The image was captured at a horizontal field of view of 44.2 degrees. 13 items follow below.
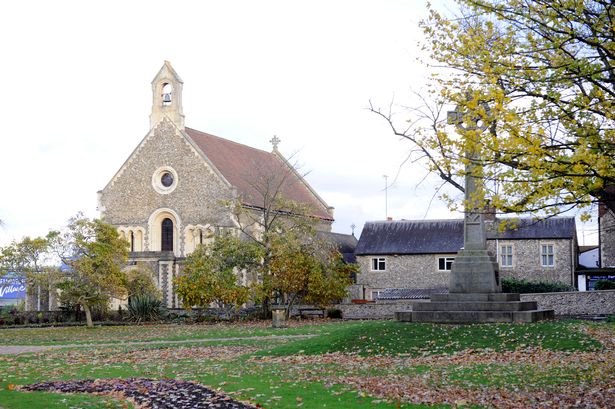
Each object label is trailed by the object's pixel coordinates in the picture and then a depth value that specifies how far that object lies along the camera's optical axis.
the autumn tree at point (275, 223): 40.78
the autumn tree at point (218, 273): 39.09
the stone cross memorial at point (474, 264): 22.12
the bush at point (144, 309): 40.56
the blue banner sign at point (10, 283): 38.09
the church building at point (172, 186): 50.62
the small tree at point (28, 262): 37.84
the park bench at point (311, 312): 41.41
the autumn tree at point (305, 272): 39.22
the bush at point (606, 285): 40.56
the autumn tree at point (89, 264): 37.56
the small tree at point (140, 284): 42.09
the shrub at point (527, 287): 43.34
